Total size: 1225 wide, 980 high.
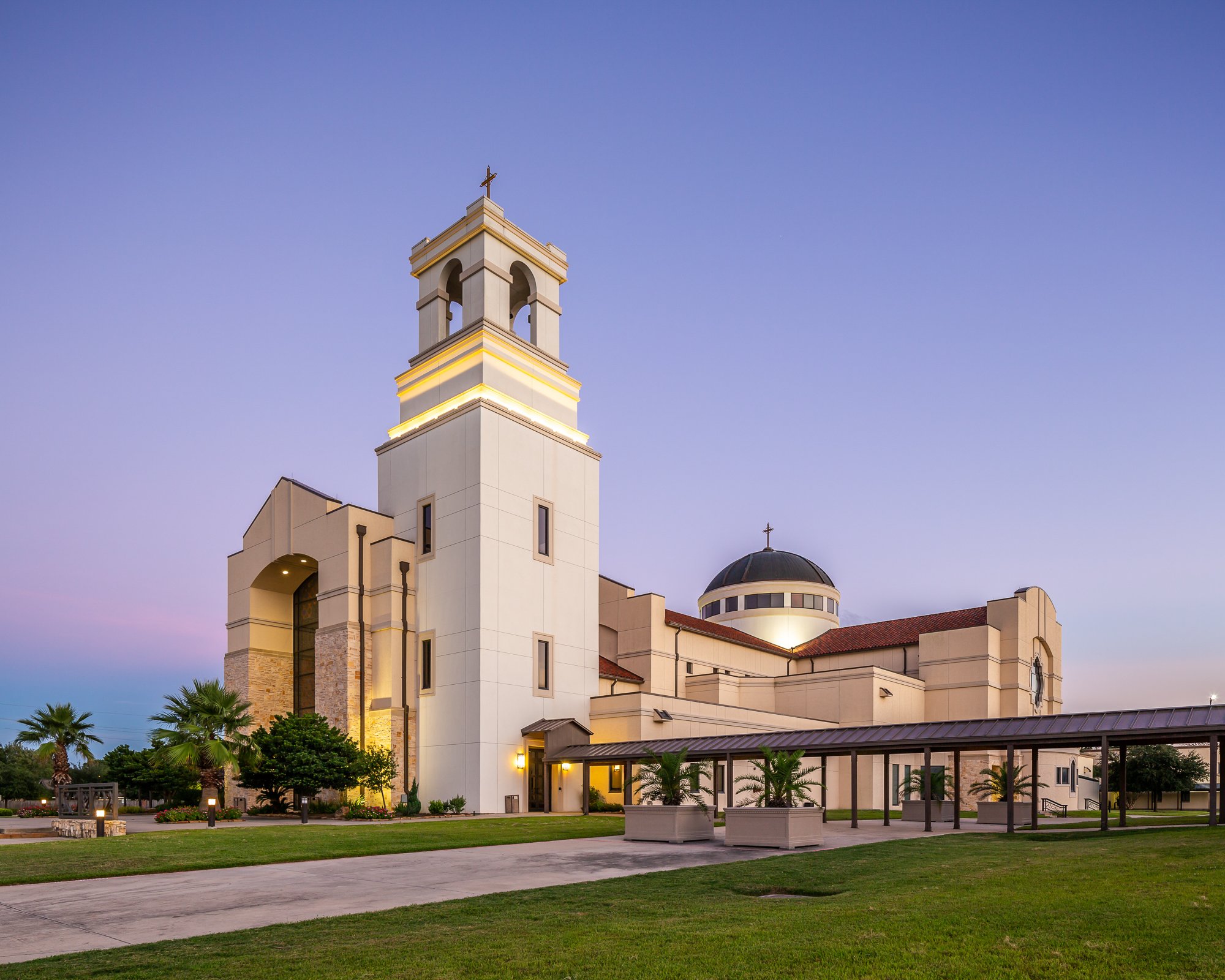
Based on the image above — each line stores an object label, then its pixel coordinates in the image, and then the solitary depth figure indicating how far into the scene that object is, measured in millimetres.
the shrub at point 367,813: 35781
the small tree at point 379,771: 38312
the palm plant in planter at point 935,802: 33844
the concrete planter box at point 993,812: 32312
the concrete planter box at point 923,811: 33781
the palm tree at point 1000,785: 34084
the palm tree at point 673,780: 23812
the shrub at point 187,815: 33281
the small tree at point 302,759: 35938
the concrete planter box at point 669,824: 23125
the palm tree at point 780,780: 21156
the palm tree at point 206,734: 34562
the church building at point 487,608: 40406
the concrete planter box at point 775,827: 20594
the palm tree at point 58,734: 42531
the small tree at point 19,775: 64188
